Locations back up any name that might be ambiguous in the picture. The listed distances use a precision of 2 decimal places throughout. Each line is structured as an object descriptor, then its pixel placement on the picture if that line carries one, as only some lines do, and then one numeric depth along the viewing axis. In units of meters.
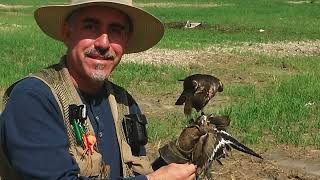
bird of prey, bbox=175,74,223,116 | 3.04
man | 2.71
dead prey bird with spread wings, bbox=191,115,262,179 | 2.97
